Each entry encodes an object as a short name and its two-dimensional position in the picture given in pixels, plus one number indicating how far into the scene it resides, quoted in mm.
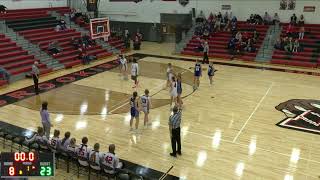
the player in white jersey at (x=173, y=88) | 14732
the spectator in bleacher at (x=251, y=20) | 29281
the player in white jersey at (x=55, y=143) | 9786
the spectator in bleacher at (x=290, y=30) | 26967
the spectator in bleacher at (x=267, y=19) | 28906
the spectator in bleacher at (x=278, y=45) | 26250
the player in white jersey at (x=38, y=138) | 10023
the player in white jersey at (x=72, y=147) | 9466
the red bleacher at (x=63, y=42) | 23891
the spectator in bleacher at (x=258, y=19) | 29209
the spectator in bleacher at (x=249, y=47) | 26719
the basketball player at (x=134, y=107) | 12102
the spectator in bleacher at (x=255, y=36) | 27281
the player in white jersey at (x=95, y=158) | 8977
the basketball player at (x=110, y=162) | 8828
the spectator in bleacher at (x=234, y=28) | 28650
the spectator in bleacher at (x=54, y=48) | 23797
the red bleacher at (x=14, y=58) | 20422
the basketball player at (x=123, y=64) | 19933
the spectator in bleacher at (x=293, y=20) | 27812
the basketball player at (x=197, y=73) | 17281
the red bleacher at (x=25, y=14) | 26384
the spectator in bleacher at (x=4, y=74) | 18797
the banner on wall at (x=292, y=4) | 28188
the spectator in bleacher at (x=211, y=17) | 30433
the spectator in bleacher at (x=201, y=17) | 31016
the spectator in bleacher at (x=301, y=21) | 27469
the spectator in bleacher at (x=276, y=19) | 28703
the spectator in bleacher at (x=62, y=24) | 27594
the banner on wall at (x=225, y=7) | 30598
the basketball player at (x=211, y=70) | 18328
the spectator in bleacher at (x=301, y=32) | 26238
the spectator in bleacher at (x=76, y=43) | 25750
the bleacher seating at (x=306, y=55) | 24484
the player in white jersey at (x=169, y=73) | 16725
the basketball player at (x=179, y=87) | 14828
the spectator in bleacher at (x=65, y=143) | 9688
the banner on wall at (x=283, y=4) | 28469
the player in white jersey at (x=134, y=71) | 18125
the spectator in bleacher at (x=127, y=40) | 30016
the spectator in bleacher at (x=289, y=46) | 25531
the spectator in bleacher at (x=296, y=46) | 25344
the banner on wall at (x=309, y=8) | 27552
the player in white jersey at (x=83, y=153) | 9211
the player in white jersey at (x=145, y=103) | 12457
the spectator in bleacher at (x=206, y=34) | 29062
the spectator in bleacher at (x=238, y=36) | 26953
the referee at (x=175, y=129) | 10273
